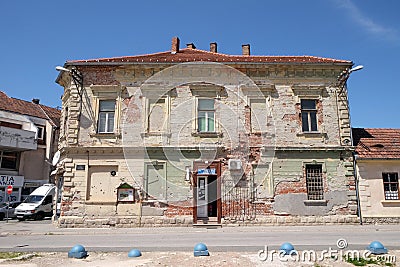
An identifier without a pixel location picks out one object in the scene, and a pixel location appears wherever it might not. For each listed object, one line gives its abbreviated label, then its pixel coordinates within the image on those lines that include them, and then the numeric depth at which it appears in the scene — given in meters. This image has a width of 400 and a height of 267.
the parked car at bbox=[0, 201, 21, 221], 24.55
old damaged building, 16.66
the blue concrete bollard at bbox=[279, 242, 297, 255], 8.12
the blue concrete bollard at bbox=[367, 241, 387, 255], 8.08
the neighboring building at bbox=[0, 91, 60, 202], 29.95
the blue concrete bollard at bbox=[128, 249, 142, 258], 8.23
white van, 23.16
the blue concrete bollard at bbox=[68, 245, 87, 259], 8.22
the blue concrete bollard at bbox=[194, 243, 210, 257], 8.12
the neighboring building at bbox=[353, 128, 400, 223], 16.55
